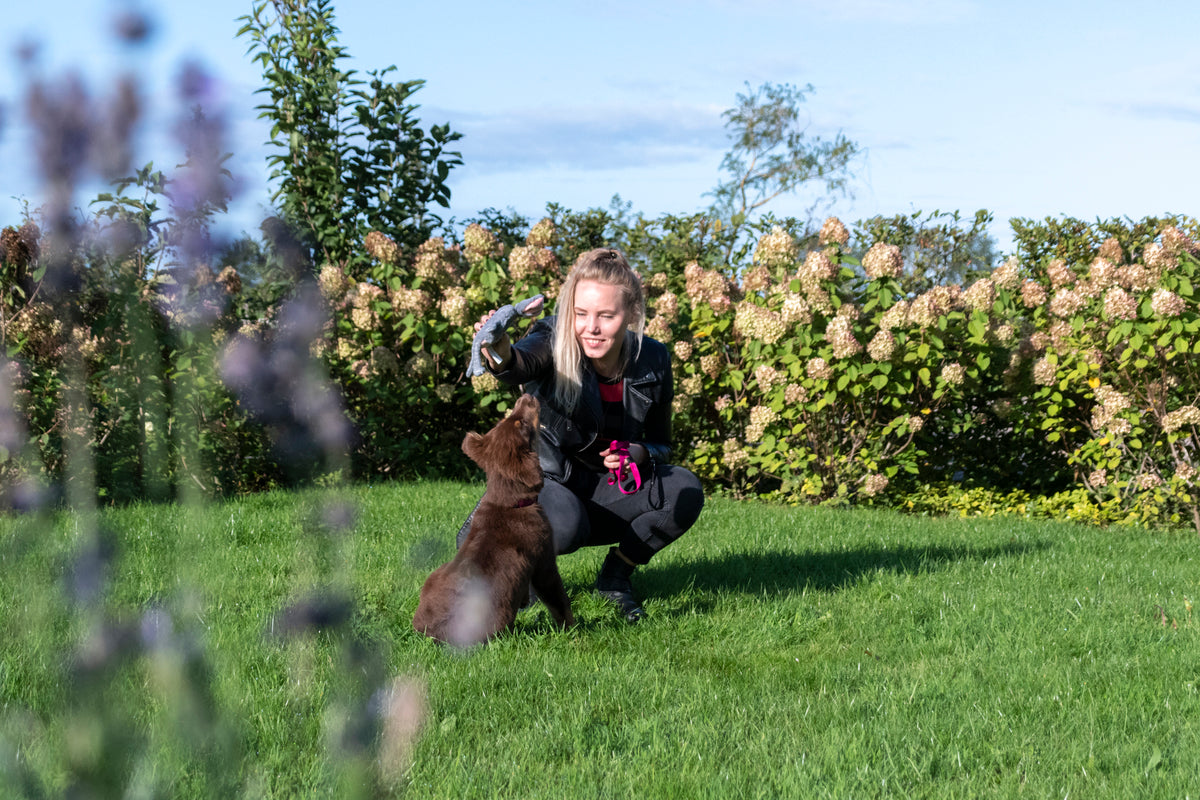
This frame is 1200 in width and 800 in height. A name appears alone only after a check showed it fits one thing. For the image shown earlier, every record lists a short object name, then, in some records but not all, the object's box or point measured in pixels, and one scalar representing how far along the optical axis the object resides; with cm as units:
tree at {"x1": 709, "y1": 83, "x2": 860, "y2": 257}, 2338
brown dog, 344
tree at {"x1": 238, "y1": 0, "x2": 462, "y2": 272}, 747
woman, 420
